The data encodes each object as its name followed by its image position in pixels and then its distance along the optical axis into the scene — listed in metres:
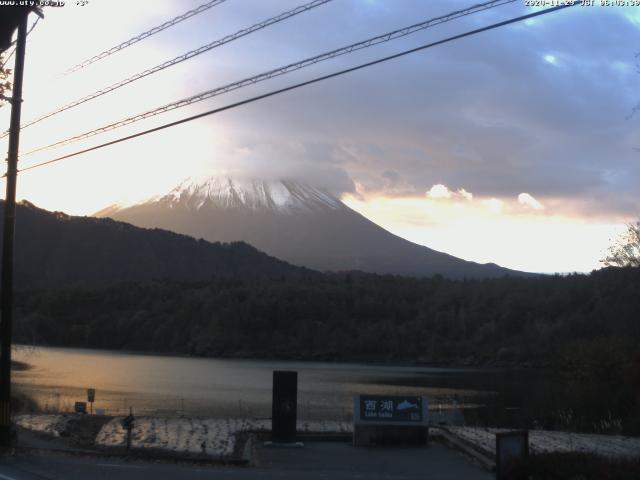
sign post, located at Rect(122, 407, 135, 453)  18.34
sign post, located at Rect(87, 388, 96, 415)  29.48
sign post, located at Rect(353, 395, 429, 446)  20.30
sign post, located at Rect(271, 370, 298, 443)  19.66
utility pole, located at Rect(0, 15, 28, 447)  19.42
